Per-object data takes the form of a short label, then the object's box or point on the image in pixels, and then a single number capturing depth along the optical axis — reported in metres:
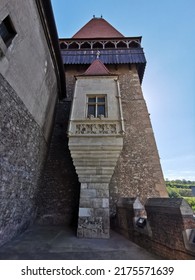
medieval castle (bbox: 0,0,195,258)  3.69
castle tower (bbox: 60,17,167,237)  5.37
